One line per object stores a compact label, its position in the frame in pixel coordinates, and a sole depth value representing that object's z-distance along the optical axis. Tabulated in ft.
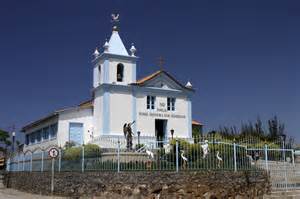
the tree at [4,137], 192.47
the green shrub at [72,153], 67.01
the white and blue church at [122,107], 101.35
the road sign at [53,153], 65.31
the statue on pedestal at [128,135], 78.81
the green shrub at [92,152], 63.03
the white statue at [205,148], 57.57
